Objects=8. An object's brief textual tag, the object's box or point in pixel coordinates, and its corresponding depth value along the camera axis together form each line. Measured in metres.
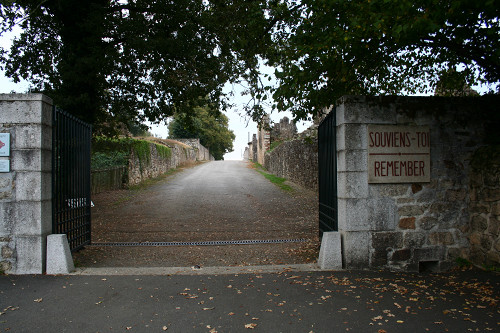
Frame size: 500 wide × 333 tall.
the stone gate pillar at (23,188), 4.76
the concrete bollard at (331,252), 5.02
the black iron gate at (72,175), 5.21
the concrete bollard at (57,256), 4.81
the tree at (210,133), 49.06
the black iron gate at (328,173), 5.40
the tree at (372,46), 3.93
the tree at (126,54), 9.05
